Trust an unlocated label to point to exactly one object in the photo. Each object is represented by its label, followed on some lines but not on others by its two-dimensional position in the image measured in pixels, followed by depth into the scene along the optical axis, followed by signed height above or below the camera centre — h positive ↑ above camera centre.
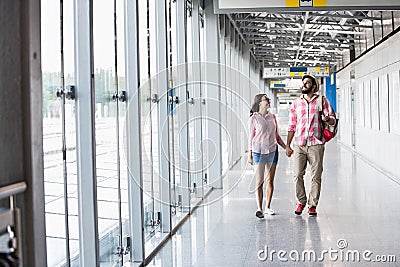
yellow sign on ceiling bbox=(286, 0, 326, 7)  7.32 +1.50
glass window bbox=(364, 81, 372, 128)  14.99 +0.42
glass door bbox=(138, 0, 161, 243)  6.14 +0.06
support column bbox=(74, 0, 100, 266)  3.92 -0.08
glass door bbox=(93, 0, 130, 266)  4.64 -0.05
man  7.25 -0.18
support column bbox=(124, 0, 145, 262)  5.28 -0.04
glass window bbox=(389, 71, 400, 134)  11.05 +0.32
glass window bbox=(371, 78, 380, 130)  13.57 +0.35
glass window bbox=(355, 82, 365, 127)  16.50 +0.41
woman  7.26 -0.25
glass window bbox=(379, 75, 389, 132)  12.25 +0.33
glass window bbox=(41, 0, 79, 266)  3.56 -0.04
